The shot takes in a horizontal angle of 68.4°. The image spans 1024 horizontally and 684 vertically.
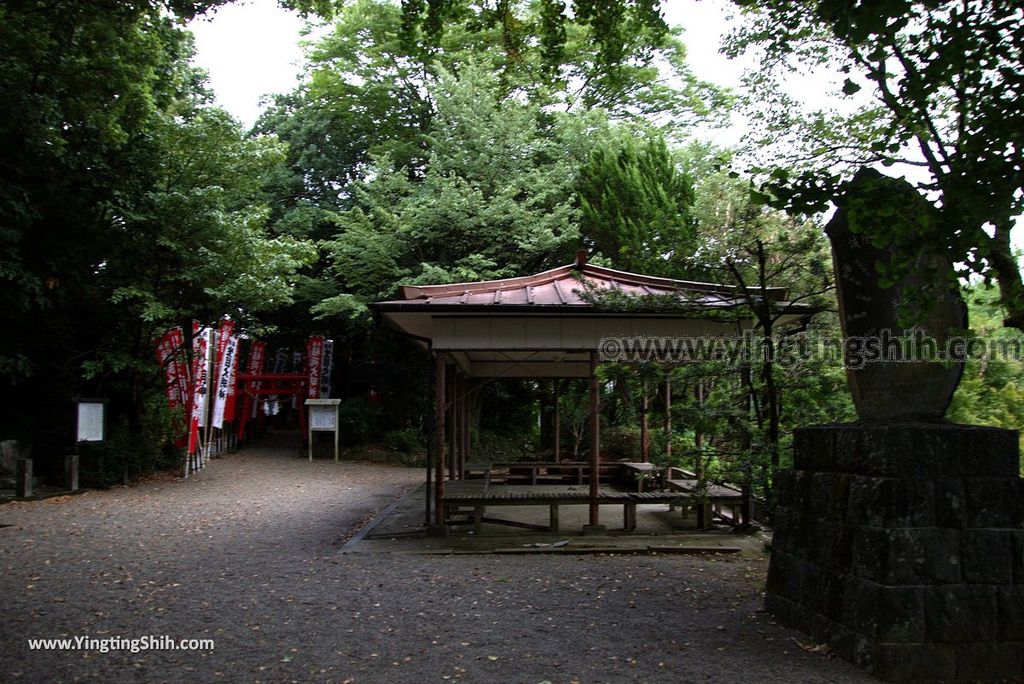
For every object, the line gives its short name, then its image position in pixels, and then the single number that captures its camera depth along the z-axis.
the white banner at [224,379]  18.76
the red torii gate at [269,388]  22.34
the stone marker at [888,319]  4.71
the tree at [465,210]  19.00
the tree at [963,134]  4.00
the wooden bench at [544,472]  14.12
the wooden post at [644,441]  13.35
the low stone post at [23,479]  12.70
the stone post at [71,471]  13.67
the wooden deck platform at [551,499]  9.02
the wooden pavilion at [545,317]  8.52
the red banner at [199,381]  16.73
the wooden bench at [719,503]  9.19
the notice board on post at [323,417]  20.73
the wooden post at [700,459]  7.02
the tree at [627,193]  18.45
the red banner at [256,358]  22.66
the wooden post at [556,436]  15.77
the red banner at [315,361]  21.92
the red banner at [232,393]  19.68
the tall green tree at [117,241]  12.23
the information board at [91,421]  14.05
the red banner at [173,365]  16.03
